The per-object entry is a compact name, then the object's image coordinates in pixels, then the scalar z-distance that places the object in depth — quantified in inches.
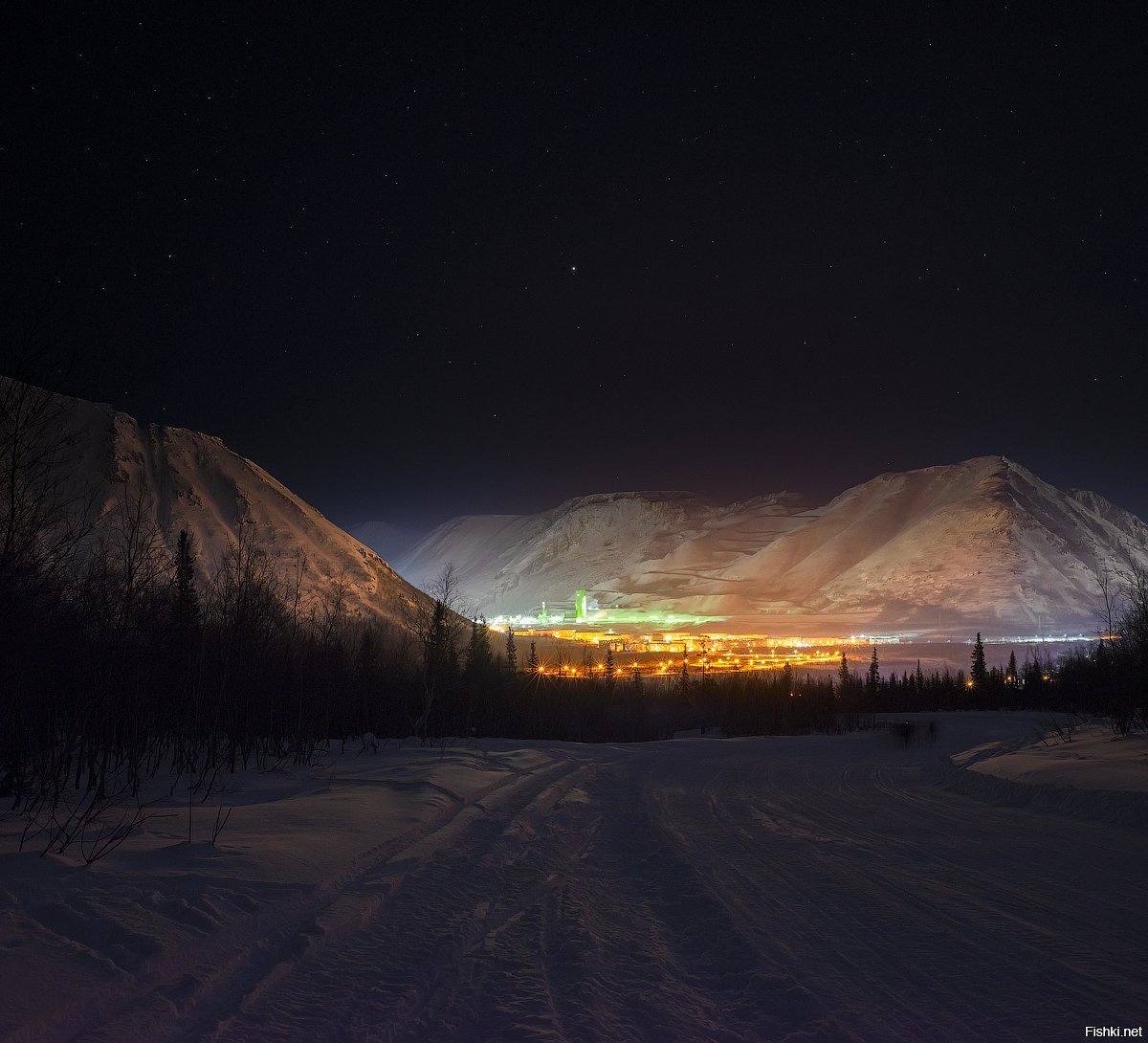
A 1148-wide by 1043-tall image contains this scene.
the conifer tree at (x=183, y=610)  546.4
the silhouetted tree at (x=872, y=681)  3095.5
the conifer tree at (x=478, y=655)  2267.5
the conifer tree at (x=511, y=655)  2631.9
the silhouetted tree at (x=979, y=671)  2657.0
